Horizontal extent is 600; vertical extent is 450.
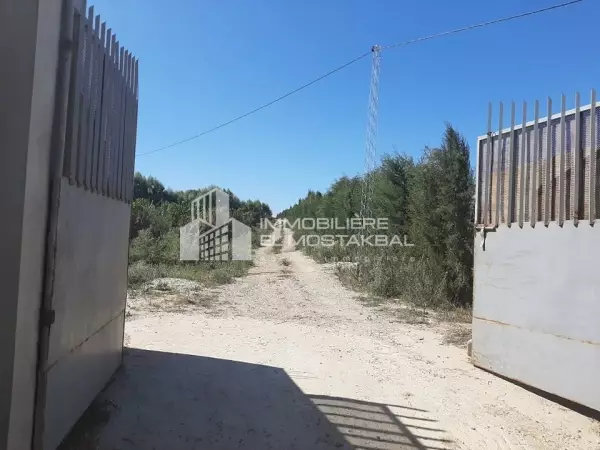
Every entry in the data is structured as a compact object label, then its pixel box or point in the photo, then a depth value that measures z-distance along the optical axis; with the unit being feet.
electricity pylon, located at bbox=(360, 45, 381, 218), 52.80
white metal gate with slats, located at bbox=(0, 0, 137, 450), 7.04
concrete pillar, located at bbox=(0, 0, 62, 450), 6.96
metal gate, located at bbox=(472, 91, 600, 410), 14.25
